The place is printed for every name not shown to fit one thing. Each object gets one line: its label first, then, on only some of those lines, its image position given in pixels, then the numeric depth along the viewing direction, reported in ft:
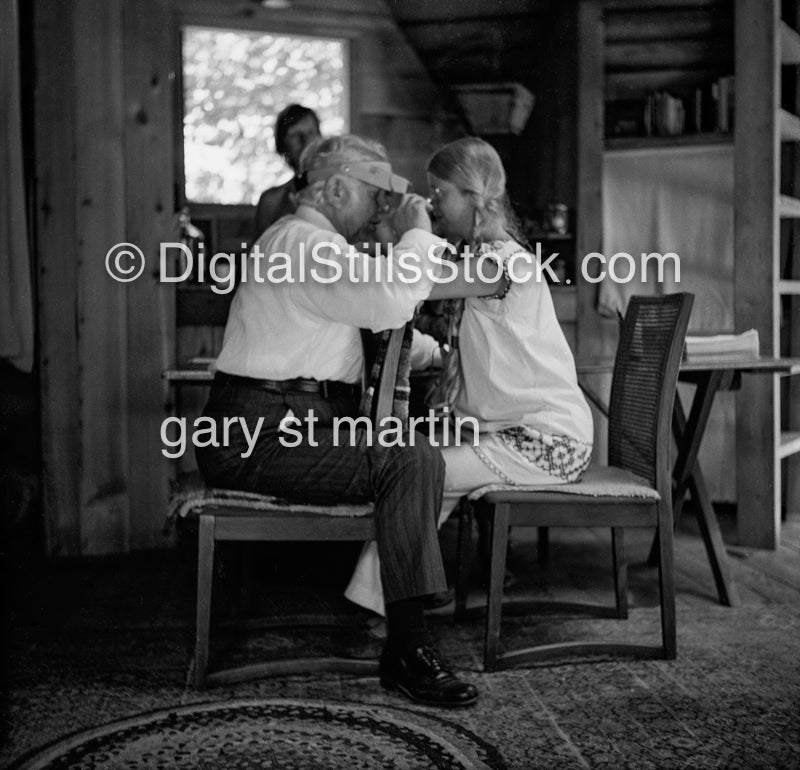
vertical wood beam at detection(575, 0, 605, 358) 15.21
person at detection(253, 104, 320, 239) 14.67
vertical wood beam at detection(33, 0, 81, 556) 12.19
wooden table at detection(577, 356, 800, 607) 10.18
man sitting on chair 7.43
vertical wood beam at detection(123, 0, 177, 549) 12.56
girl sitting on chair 8.38
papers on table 10.73
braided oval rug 6.31
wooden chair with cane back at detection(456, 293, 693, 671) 8.09
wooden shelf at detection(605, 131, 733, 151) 15.11
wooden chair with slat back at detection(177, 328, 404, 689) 7.55
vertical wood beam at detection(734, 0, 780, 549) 12.59
